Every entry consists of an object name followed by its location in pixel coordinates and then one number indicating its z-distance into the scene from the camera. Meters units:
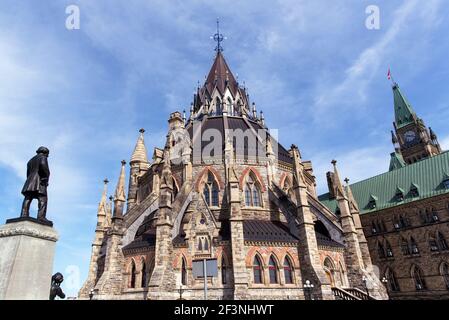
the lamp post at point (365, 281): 22.83
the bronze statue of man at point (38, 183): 7.07
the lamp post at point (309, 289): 20.05
